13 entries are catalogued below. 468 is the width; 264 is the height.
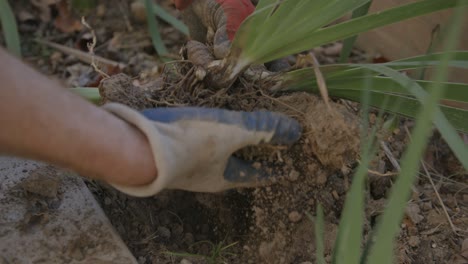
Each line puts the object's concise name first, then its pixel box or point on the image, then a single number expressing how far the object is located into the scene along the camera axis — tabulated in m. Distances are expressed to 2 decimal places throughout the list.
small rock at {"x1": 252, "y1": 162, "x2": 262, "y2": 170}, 1.20
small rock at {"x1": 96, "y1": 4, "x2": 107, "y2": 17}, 2.29
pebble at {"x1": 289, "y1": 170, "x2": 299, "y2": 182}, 1.22
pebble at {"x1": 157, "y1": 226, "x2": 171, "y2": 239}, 1.30
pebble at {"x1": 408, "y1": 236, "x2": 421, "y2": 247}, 1.32
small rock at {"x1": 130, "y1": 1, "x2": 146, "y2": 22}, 2.25
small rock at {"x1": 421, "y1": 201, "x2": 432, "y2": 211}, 1.42
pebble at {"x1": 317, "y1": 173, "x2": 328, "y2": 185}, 1.24
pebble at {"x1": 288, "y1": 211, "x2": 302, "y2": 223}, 1.25
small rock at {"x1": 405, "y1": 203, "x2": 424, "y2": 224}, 1.37
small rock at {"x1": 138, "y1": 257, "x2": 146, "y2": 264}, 1.23
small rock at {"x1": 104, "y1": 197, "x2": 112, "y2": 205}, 1.32
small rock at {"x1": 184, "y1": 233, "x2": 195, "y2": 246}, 1.32
